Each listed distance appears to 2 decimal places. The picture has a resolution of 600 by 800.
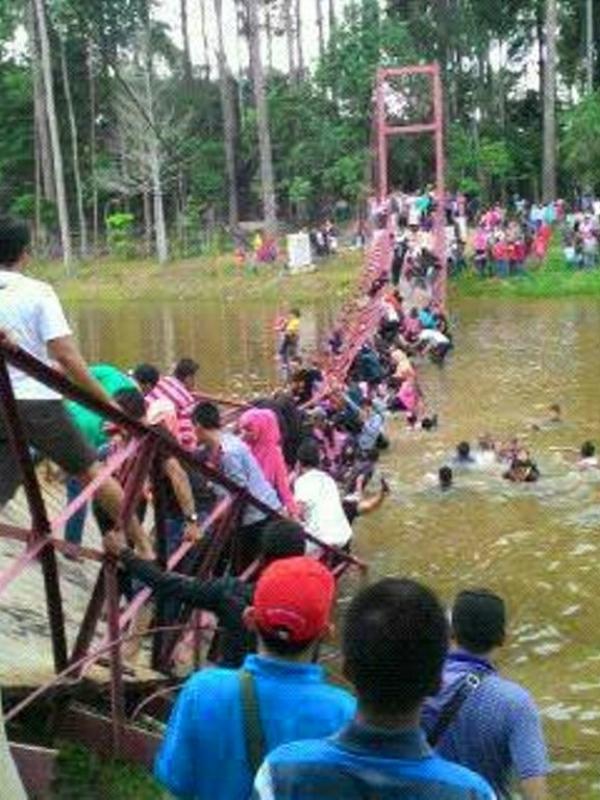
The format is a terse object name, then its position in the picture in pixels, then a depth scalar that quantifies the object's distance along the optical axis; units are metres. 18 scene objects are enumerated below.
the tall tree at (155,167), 39.97
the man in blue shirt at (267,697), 2.67
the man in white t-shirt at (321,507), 7.47
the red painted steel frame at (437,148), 25.75
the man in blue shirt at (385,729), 2.16
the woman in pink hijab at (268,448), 7.26
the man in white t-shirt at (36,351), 4.49
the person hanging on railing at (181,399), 7.07
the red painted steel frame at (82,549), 3.92
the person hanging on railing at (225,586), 4.16
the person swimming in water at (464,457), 13.19
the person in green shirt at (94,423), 6.95
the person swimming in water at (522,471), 12.37
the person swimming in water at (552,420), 15.38
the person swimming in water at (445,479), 12.42
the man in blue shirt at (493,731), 3.27
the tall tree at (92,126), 46.00
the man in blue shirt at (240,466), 6.19
